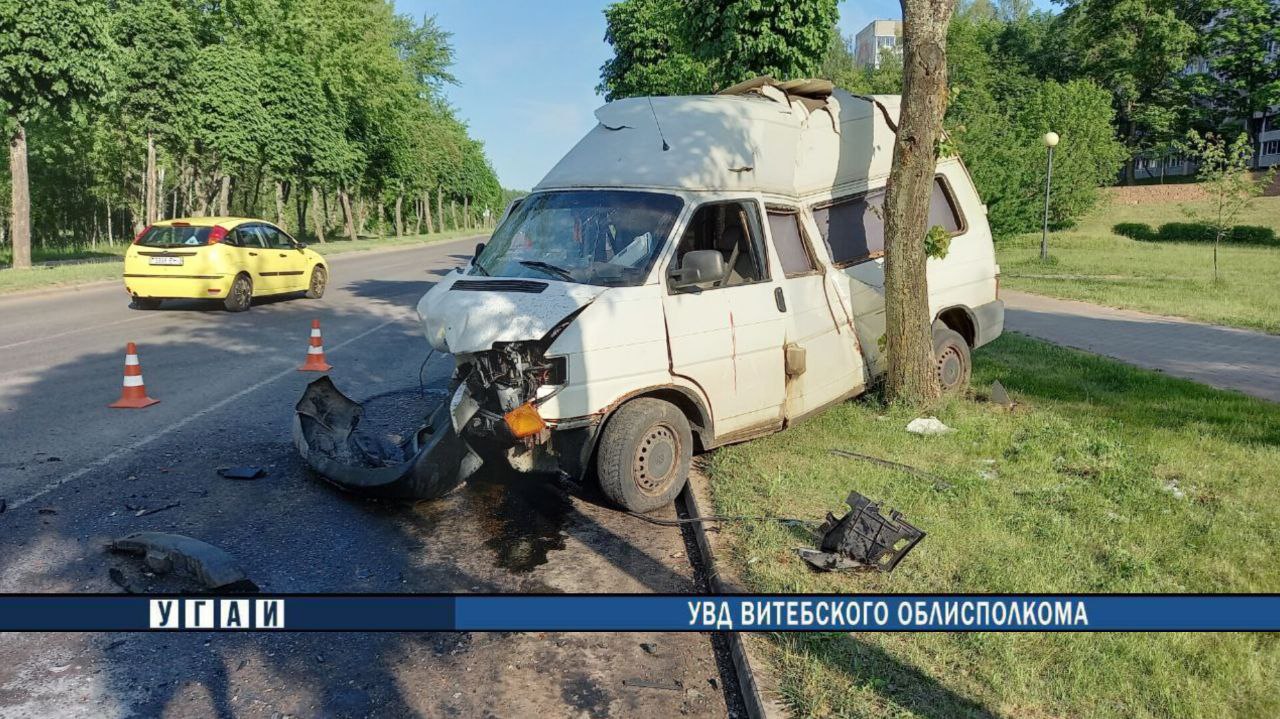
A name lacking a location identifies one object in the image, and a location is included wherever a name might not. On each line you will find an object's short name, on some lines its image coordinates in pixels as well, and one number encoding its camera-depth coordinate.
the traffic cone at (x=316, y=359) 9.90
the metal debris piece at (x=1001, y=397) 8.28
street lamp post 26.38
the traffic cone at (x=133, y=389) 7.81
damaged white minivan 5.14
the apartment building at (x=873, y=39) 144.50
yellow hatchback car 14.80
